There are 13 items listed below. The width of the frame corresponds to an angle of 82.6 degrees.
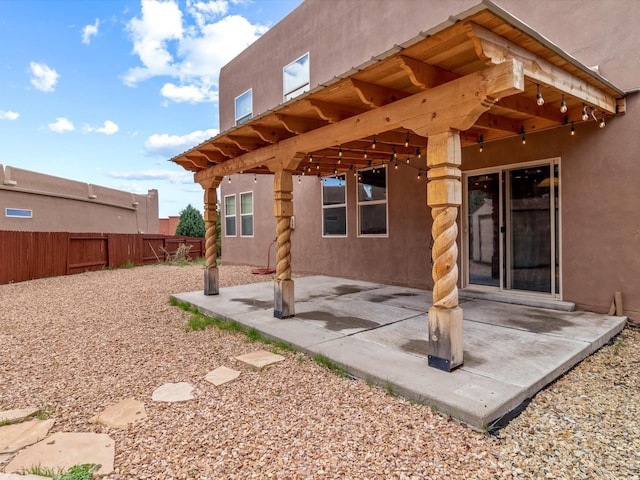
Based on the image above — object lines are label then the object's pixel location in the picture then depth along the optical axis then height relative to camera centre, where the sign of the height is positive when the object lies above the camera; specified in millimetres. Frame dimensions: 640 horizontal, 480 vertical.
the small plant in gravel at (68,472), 1951 -1252
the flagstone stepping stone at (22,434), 2277 -1261
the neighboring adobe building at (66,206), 12805 +1624
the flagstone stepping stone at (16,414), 2607 -1245
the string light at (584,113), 4109 +1413
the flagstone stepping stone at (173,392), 2910 -1250
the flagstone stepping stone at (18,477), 1943 -1248
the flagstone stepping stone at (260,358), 3531 -1189
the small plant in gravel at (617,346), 3723 -1180
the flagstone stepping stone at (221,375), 3211 -1228
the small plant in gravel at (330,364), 3277 -1169
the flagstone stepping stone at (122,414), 2561 -1258
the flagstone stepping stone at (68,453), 2078 -1265
